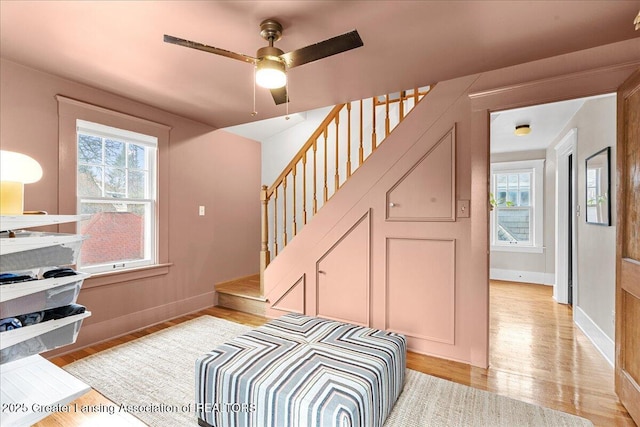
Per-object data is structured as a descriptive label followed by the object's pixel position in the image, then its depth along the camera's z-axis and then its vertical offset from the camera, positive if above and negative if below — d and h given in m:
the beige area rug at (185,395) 1.81 -1.24
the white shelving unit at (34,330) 1.01 -0.47
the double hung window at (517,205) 5.27 +0.18
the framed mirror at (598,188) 2.59 +0.26
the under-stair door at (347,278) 2.95 -0.66
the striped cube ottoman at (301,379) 1.45 -0.88
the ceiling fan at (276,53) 1.54 +0.88
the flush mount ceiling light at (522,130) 3.99 +1.14
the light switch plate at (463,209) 2.49 +0.05
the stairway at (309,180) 3.29 +0.47
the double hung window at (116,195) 2.79 +0.18
